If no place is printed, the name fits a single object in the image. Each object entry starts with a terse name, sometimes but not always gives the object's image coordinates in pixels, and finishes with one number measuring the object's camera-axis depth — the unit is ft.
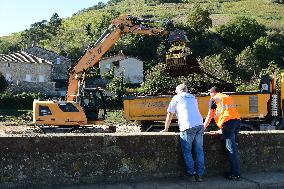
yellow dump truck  57.98
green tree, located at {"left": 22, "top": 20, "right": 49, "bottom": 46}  357.63
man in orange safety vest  24.49
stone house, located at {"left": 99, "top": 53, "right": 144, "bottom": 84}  226.38
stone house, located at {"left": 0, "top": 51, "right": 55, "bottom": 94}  214.48
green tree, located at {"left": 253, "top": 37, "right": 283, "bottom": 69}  239.09
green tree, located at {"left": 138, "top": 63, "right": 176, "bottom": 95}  163.32
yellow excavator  65.57
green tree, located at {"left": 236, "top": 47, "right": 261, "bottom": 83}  222.69
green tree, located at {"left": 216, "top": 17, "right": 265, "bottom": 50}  262.26
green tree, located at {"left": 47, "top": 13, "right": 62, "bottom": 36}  372.99
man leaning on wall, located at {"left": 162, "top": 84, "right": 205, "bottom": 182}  23.84
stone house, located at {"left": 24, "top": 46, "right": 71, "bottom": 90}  244.83
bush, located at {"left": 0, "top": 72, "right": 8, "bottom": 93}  187.73
